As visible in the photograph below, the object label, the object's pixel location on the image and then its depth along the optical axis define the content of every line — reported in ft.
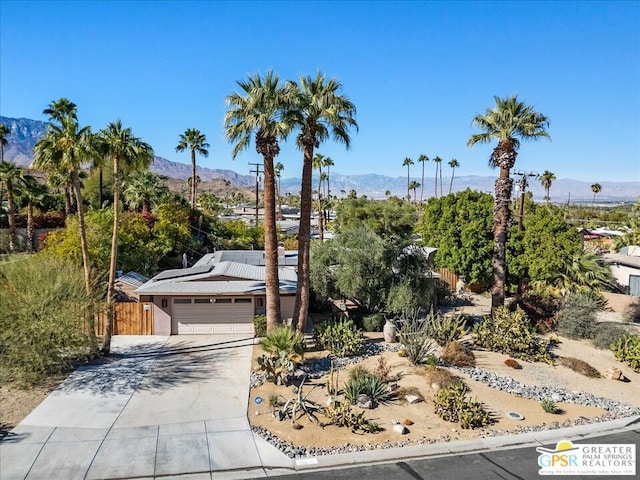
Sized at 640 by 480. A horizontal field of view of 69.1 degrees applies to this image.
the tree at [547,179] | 279.90
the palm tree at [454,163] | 370.53
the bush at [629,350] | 60.39
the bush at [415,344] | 56.75
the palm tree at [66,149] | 53.72
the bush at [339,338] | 60.90
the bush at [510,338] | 61.62
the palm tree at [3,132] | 148.56
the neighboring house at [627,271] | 95.14
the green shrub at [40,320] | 48.65
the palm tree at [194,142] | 167.12
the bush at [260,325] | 69.10
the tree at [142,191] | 141.49
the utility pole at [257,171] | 146.90
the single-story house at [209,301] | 69.31
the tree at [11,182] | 118.73
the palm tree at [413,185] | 420.77
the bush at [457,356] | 57.06
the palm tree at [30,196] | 124.26
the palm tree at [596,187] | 344.24
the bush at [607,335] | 67.15
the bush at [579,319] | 71.92
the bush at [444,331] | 62.54
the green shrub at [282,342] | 52.34
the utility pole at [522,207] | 95.95
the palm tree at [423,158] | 368.07
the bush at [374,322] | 71.61
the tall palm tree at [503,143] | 71.41
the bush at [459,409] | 42.78
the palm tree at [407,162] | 373.20
